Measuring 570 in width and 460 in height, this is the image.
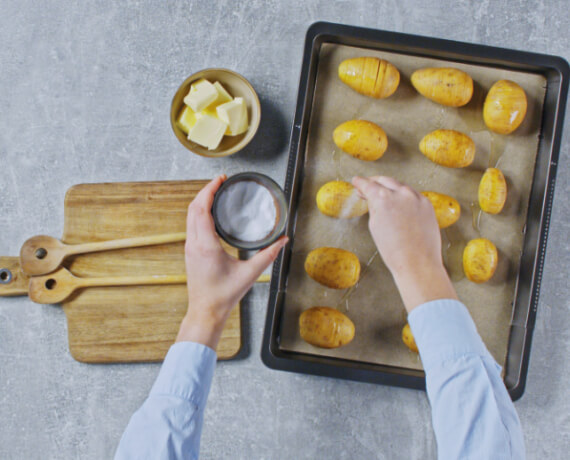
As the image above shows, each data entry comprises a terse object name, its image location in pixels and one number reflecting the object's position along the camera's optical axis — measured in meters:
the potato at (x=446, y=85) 0.87
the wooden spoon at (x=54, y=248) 0.93
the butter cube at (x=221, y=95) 0.91
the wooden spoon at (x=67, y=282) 0.93
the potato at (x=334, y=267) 0.86
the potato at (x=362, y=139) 0.86
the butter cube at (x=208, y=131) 0.89
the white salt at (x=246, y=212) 0.74
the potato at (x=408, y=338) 0.87
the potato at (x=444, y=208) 0.86
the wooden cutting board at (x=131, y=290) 0.95
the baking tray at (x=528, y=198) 0.89
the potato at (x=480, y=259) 0.87
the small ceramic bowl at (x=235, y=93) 0.90
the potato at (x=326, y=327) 0.86
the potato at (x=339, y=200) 0.87
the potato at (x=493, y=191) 0.88
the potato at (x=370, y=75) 0.86
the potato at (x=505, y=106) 0.87
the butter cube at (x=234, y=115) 0.89
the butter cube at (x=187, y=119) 0.91
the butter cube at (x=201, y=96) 0.89
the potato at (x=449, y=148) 0.87
